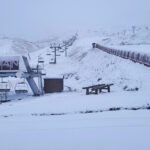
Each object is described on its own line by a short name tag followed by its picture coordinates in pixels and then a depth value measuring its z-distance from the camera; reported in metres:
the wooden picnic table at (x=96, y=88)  13.38
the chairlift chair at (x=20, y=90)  20.92
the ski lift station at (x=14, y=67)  18.62
